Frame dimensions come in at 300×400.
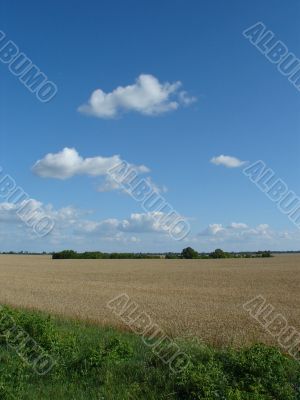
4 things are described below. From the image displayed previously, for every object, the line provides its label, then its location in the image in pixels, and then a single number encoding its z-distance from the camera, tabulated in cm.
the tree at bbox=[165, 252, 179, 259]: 12055
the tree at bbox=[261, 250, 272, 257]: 12538
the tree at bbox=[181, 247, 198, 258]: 11944
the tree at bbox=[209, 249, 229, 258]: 11881
